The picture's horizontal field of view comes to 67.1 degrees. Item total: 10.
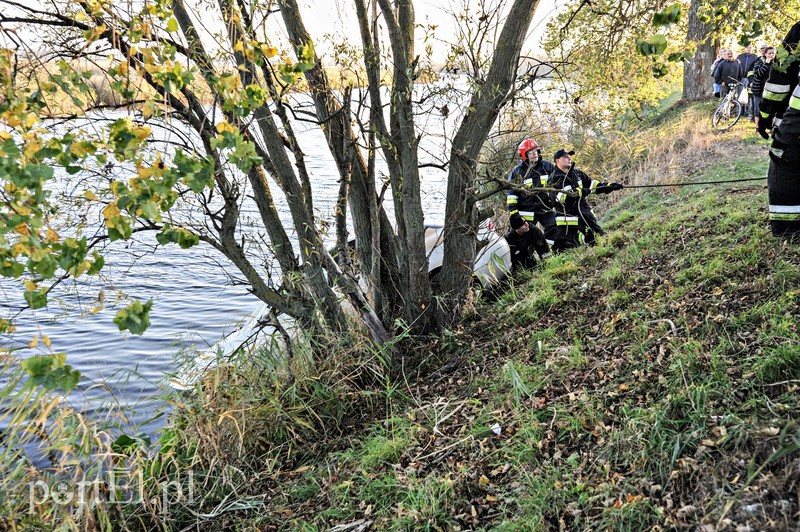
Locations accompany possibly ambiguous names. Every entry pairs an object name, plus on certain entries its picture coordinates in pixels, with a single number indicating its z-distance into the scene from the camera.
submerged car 7.23
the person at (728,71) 14.38
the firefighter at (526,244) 8.09
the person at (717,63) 14.76
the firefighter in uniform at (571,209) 8.01
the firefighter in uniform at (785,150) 4.43
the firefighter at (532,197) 8.04
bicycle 13.59
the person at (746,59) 14.40
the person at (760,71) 10.93
